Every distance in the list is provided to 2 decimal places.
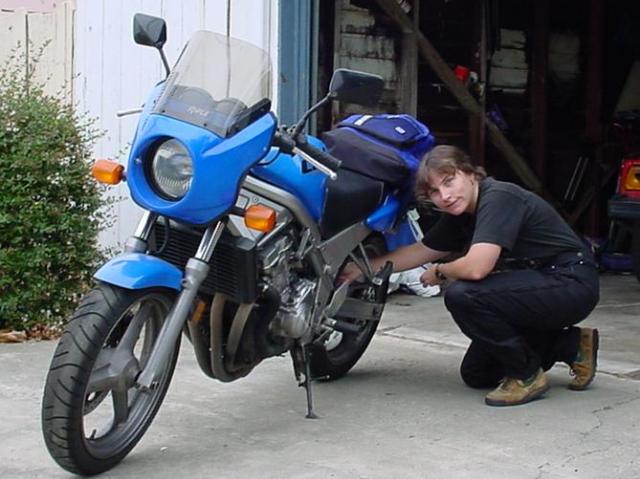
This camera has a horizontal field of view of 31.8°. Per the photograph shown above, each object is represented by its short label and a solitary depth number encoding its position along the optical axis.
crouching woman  4.60
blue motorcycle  3.72
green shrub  6.36
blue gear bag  4.78
